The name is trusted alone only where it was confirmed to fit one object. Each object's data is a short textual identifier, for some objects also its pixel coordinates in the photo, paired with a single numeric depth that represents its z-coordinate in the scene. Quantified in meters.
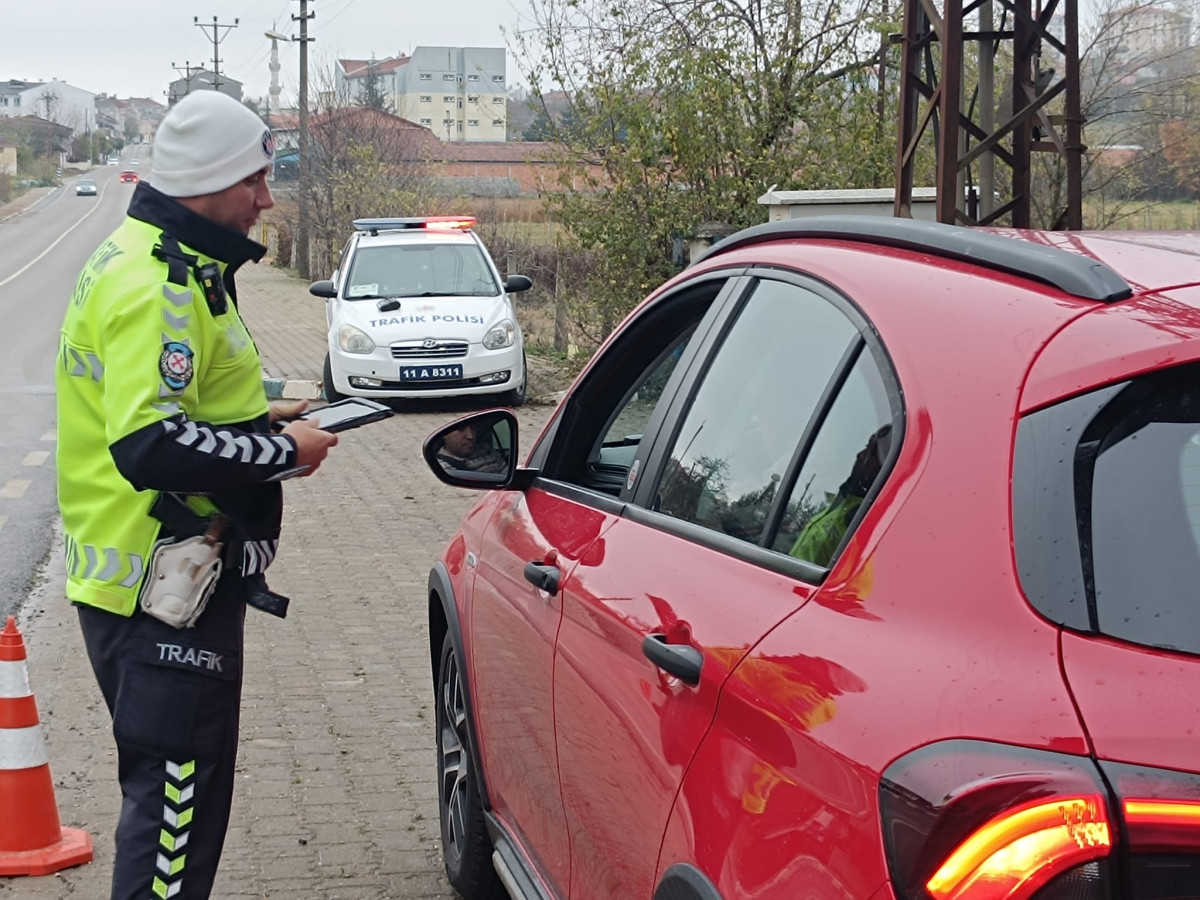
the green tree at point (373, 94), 44.78
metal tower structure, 10.98
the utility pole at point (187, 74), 94.35
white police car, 14.54
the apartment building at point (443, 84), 105.38
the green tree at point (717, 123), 15.33
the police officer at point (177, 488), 3.02
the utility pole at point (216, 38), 84.00
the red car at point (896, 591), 1.55
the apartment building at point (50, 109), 181.91
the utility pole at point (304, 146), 40.16
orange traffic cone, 4.23
